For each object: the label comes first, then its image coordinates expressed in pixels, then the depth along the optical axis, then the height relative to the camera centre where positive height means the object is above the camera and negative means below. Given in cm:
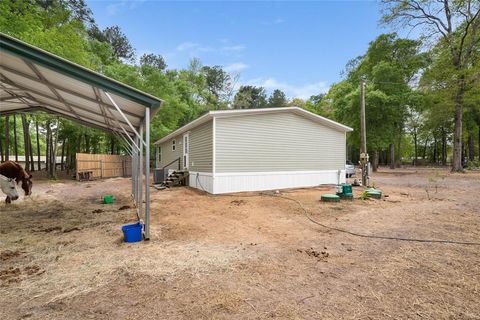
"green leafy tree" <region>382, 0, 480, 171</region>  1825 +961
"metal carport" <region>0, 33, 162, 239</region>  357 +142
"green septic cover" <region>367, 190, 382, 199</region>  904 -141
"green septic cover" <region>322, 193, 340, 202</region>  848 -145
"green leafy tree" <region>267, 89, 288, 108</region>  4696 +1088
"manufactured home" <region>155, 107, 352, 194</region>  1052 +26
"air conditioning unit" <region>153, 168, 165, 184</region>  1490 -117
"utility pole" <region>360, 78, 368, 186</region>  1203 +32
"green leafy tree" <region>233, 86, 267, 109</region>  3931 +996
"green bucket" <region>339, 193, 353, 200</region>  895 -146
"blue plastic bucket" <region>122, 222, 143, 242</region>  446 -135
